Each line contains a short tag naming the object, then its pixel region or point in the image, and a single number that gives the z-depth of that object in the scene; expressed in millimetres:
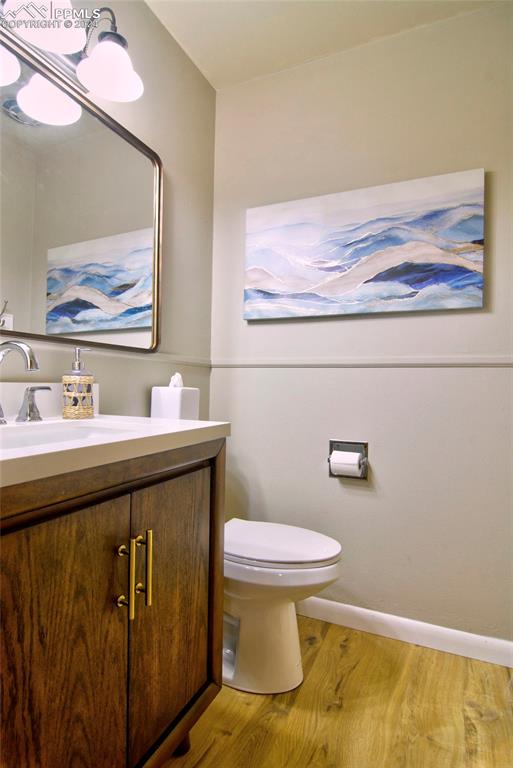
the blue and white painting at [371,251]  1505
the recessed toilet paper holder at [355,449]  1657
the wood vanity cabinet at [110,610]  592
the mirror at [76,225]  1072
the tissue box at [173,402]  1483
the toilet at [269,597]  1226
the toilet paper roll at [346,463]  1615
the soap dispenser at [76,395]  1129
